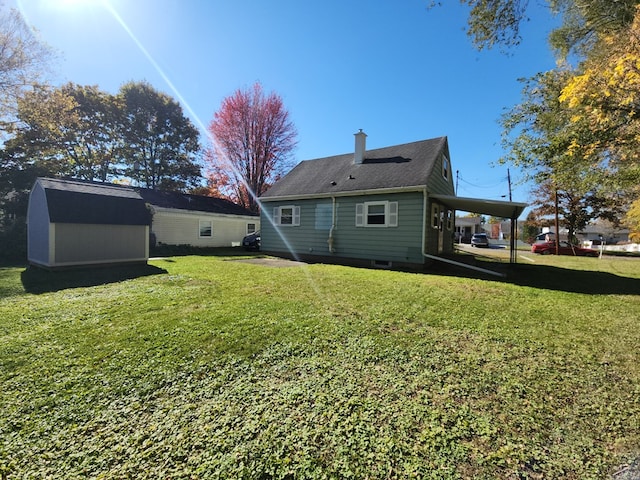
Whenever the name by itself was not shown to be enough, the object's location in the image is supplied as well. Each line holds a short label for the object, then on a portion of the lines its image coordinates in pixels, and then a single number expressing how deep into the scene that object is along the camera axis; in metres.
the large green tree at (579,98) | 6.20
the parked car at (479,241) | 28.03
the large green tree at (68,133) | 16.39
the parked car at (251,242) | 17.09
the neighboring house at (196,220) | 16.30
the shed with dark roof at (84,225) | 8.42
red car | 21.31
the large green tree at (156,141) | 25.92
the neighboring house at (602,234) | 45.72
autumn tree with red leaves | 25.31
